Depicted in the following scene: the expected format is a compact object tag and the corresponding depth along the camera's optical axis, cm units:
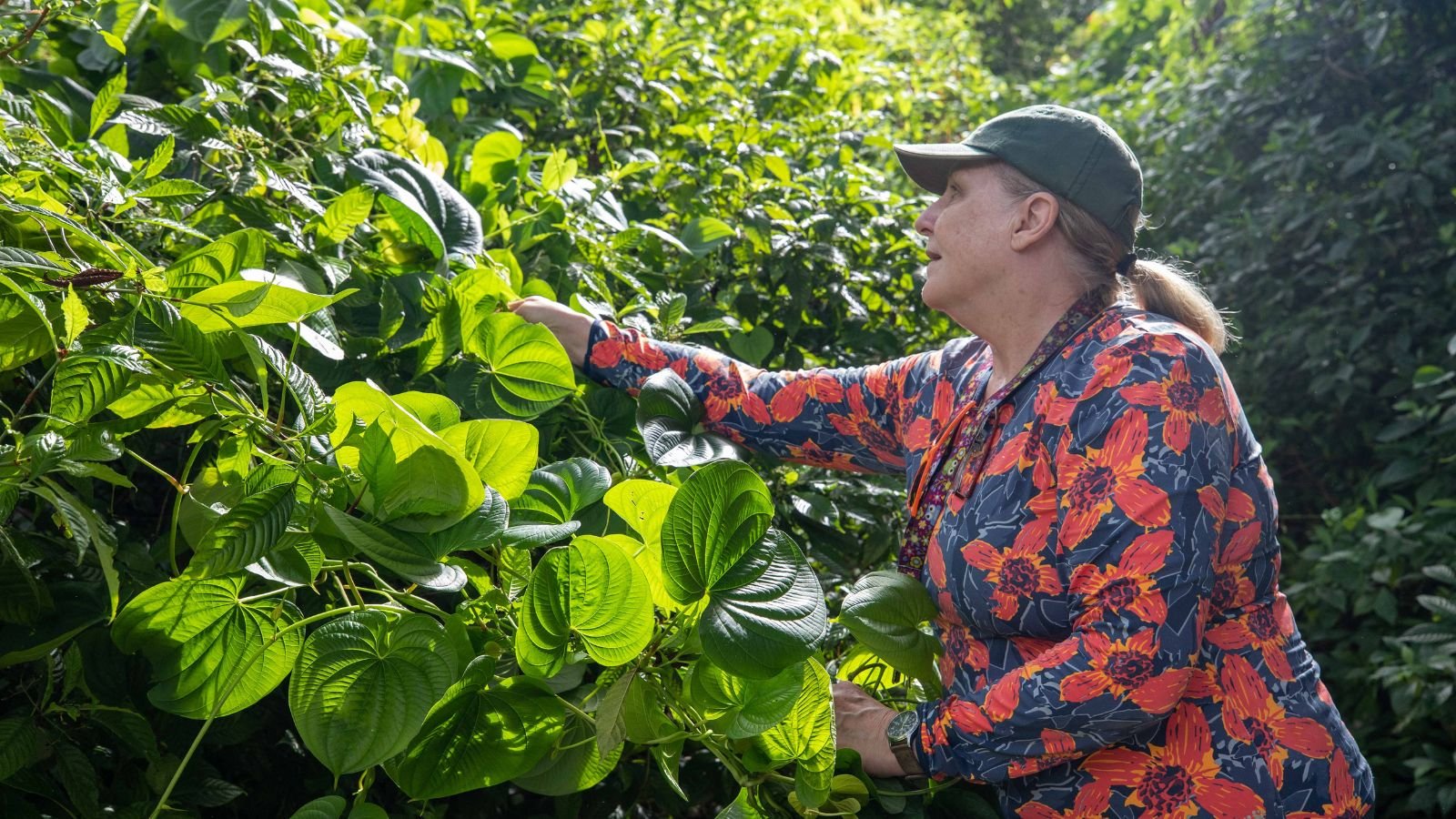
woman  150
